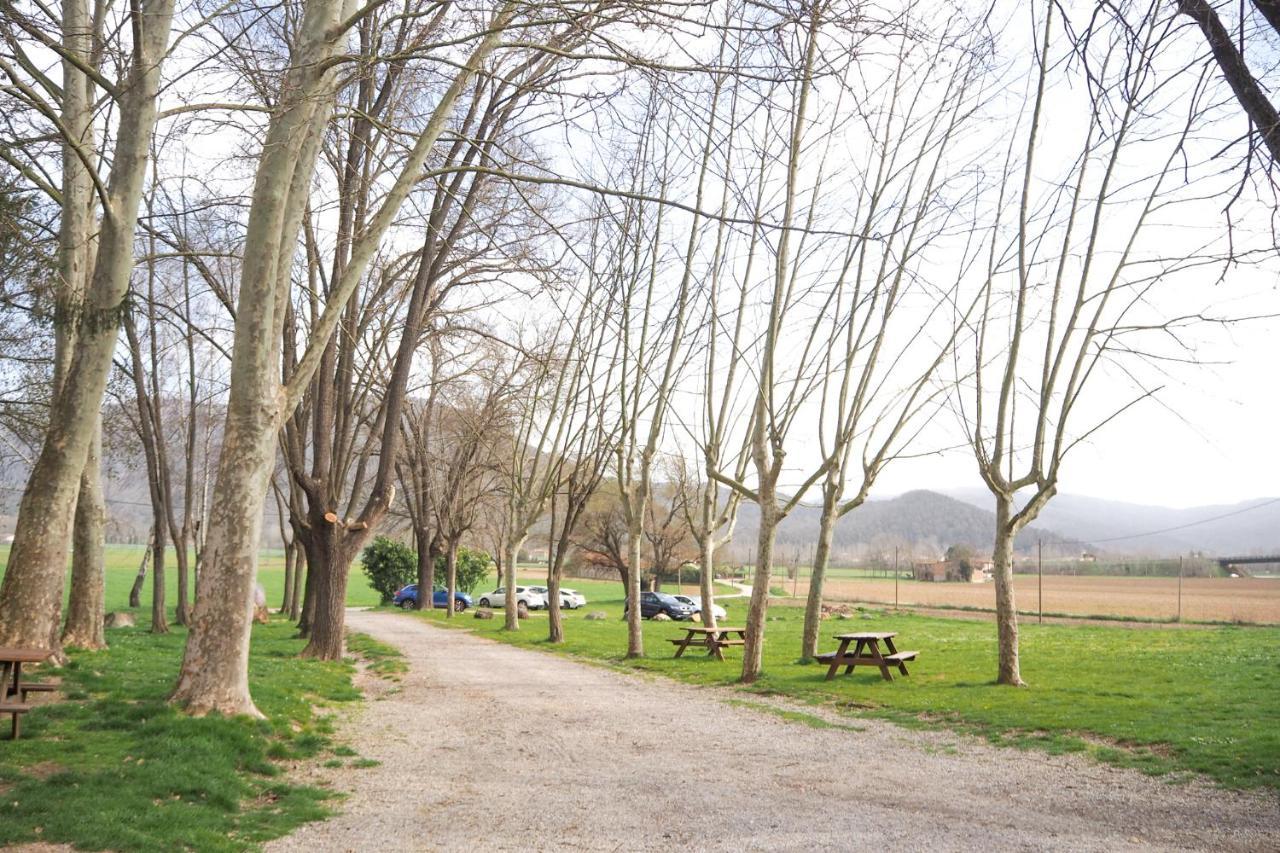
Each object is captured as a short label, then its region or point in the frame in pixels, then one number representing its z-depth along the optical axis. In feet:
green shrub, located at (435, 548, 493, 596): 156.15
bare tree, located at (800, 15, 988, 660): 48.26
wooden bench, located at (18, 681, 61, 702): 23.88
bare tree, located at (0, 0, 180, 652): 30.58
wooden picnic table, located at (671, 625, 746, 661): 59.77
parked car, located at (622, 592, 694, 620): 116.78
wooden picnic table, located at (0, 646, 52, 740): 21.11
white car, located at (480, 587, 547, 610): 137.32
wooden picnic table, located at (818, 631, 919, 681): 45.96
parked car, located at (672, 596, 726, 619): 107.96
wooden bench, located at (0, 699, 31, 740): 20.83
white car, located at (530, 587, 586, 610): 139.34
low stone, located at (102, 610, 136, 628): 66.33
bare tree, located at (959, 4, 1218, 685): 40.81
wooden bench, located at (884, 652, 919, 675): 46.04
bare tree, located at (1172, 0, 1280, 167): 14.82
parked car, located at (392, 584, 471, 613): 139.23
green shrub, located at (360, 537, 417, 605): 154.43
